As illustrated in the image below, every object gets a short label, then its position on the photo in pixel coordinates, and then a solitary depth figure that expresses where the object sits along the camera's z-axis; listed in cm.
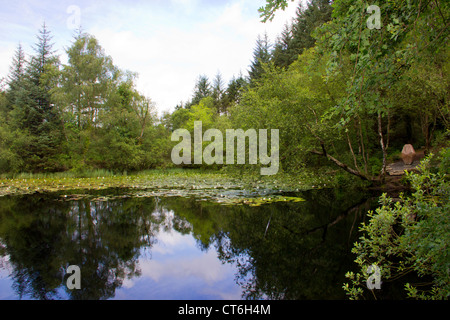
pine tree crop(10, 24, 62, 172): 2067
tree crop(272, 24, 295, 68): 2953
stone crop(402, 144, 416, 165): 1339
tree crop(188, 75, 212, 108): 4203
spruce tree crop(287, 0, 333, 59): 2581
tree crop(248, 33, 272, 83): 3540
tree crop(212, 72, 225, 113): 4250
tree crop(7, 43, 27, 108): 3150
